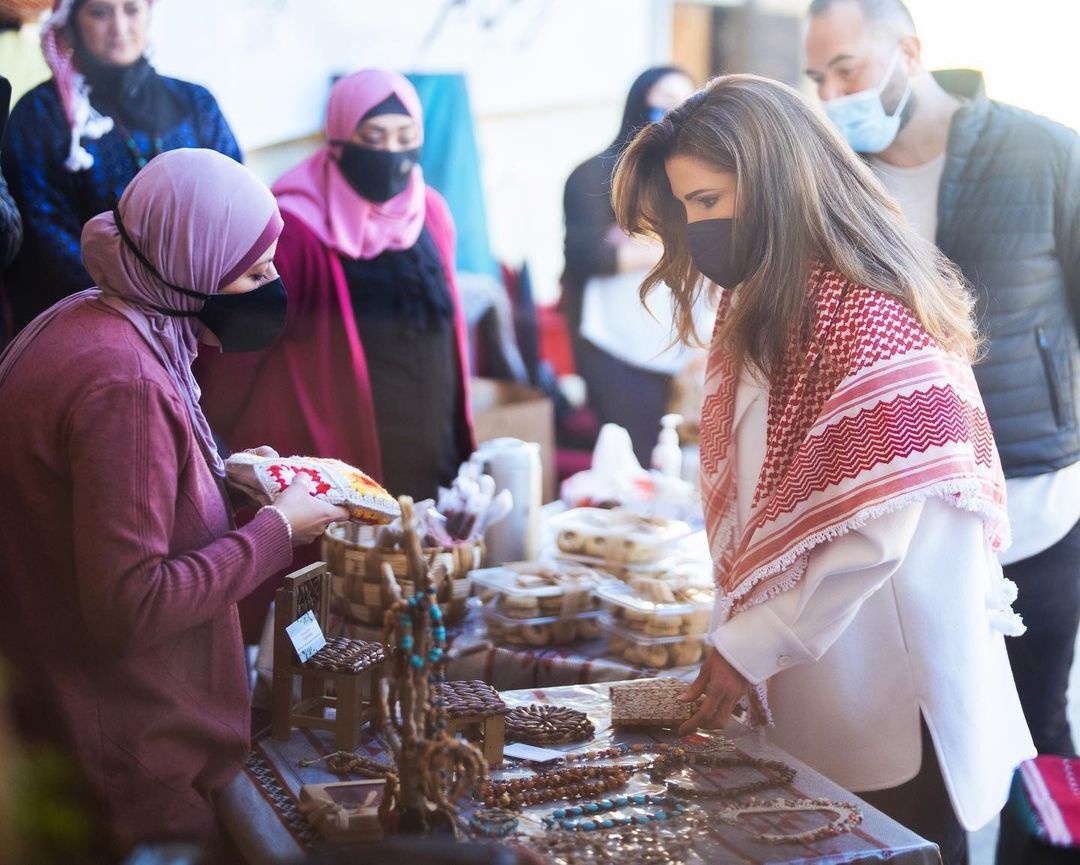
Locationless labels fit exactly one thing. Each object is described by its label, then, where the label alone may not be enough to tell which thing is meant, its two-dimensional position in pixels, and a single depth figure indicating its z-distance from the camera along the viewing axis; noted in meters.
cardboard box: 4.37
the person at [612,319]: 4.53
